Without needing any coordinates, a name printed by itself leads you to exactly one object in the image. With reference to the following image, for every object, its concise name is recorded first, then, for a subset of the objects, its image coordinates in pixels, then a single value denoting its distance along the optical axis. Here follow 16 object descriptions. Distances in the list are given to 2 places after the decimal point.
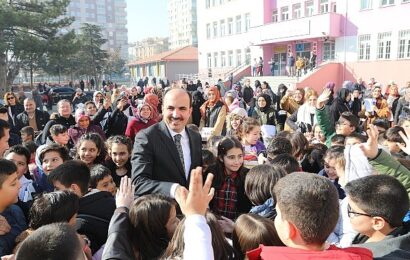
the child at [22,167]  3.25
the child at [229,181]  3.14
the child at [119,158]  3.91
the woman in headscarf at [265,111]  6.73
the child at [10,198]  2.40
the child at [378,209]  2.03
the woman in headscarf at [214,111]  6.35
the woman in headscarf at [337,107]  6.86
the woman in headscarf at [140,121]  5.58
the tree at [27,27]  24.44
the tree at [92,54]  48.51
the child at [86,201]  2.34
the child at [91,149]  3.96
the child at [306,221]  1.52
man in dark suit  2.56
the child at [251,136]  4.50
